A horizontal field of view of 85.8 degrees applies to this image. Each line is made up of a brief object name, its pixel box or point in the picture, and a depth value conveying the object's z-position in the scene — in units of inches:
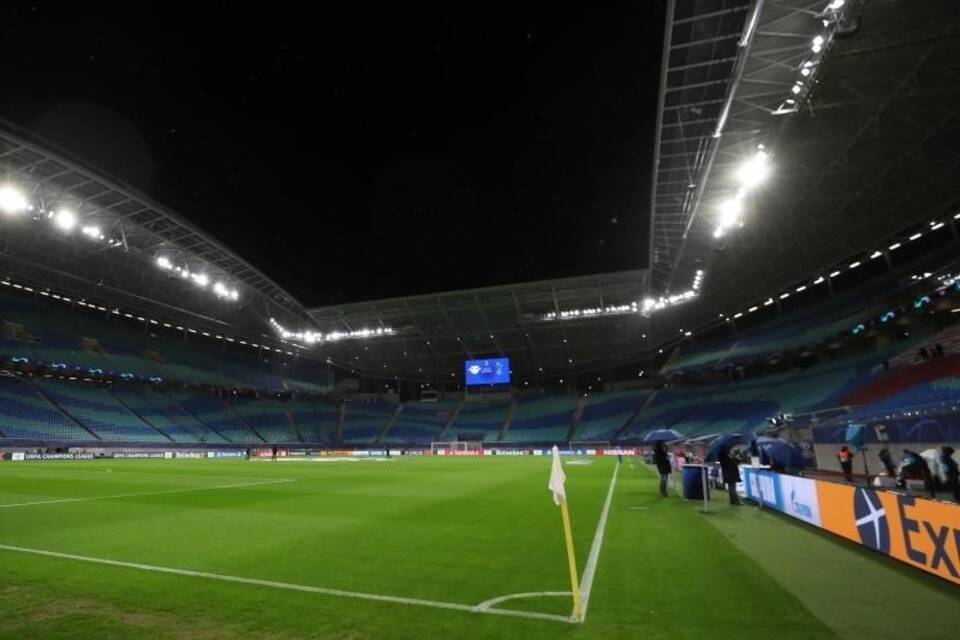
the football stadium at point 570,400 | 250.5
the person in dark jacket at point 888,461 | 718.4
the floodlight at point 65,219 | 1136.9
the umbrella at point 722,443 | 637.3
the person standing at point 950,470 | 520.7
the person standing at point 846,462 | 788.6
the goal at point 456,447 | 2453.2
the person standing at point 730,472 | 578.6
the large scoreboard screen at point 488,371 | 2181.3
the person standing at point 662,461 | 640.4
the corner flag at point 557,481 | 223.5
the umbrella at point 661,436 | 713.0
